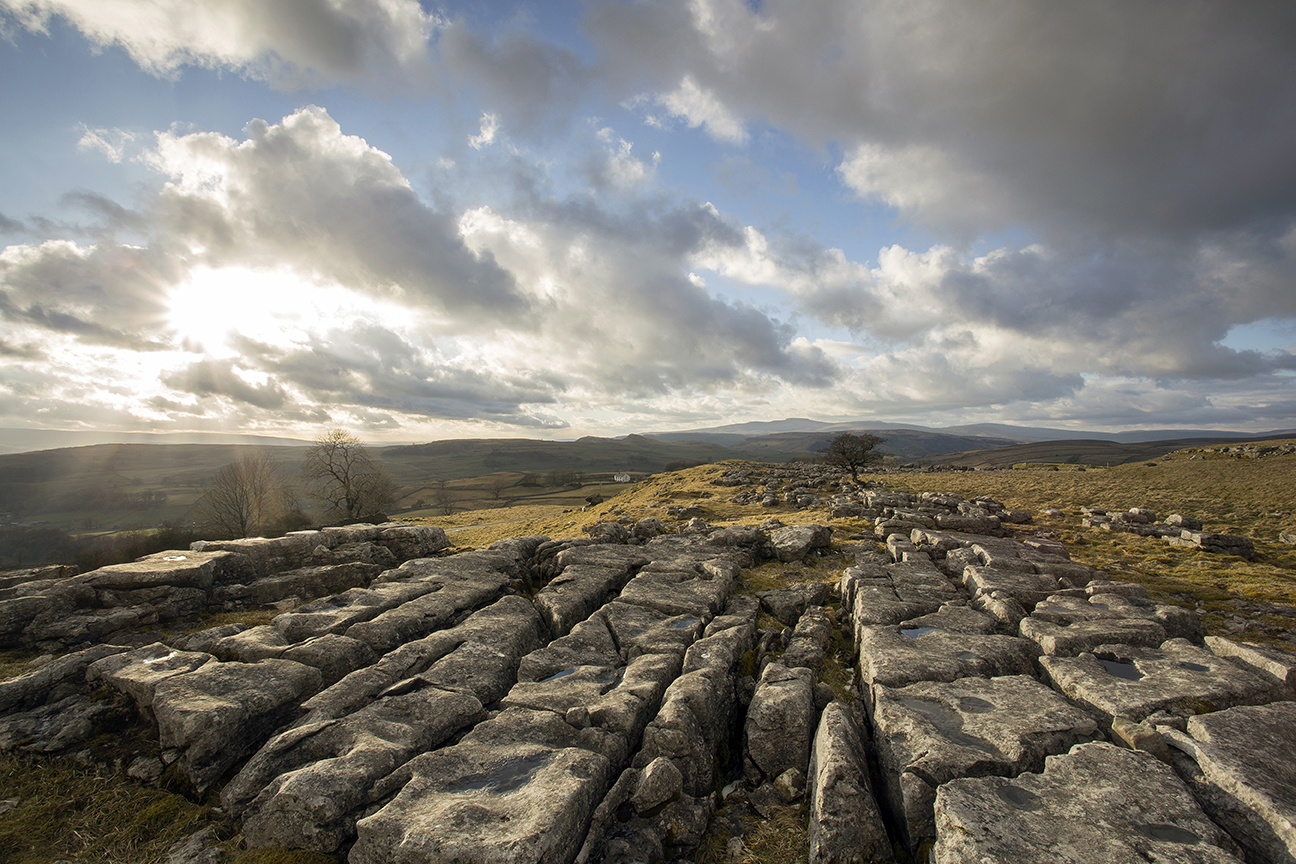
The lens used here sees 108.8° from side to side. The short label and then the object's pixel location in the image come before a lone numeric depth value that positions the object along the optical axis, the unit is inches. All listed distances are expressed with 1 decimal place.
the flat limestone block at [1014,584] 607.2
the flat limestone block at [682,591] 647.5
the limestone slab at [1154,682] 367.2
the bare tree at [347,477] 2199.8
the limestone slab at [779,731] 382.9
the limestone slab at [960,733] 310.7
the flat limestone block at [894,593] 585.0
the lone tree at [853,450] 2541.8
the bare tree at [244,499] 2110.0
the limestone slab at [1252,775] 260.4
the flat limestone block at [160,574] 666.8
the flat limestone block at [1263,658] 395.5
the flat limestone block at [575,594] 634.2
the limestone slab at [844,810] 287.1
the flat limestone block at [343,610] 560.4
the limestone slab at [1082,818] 243.6
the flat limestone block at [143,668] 440.8
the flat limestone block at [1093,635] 475.2
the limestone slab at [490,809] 266.1
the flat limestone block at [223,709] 385.4
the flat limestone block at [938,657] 441.7
